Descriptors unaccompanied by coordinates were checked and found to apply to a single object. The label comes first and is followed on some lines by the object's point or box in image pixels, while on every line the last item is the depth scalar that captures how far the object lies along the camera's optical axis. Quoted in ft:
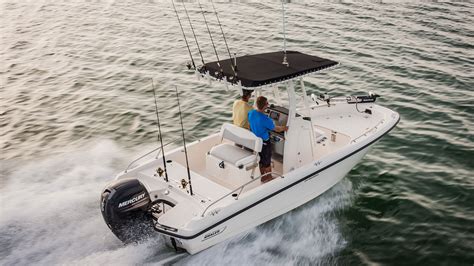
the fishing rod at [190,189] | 23.14
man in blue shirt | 24.23
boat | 21.85
